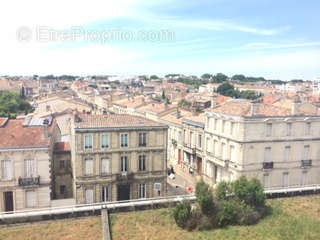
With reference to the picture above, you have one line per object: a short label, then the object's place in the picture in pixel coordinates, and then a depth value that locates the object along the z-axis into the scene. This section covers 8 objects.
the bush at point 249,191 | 24.97
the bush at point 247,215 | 24.20
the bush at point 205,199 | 23.75
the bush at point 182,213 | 23.55
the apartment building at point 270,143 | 32.78
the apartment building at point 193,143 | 41.03
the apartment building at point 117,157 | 29.56
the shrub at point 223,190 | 25.36
